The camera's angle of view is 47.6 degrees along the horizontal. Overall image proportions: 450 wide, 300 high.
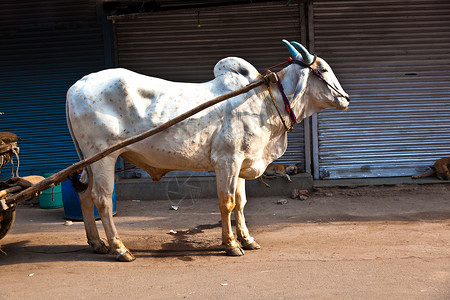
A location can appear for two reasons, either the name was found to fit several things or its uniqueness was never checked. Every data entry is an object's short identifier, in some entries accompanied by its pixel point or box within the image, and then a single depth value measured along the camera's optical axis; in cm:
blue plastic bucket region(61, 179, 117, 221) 765
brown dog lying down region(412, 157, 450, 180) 912
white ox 546
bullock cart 495
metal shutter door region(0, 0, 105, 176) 941
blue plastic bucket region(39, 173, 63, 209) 856
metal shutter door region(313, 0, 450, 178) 940
